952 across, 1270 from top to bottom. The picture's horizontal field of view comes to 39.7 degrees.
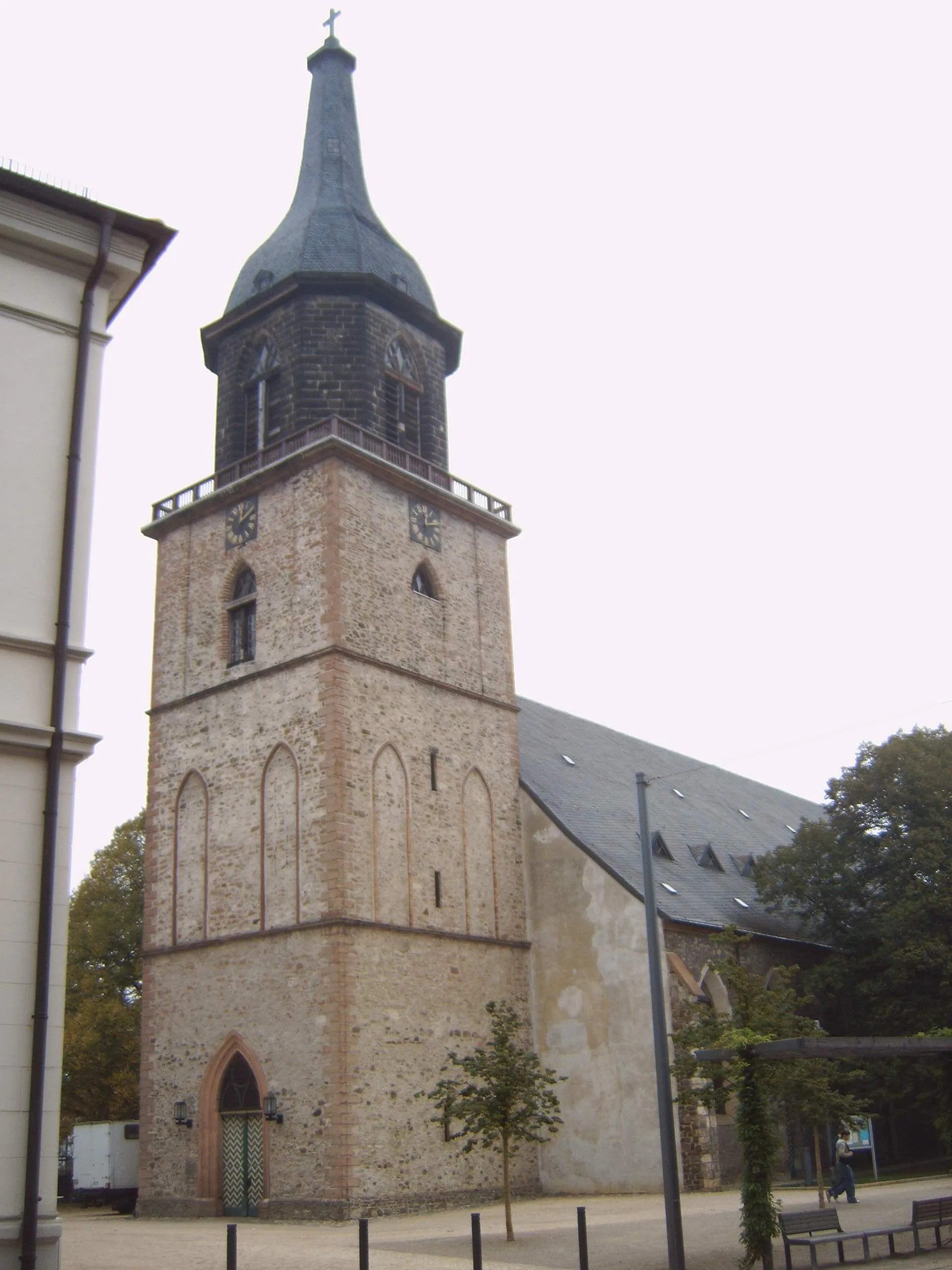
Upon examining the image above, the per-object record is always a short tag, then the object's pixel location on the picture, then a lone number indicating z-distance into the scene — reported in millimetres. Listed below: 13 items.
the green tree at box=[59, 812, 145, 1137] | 36188
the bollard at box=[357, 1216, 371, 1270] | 12914
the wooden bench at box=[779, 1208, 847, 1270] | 13602
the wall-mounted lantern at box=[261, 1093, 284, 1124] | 23000
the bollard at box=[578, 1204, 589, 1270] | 13578
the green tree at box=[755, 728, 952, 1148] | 27766
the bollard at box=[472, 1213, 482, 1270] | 12945
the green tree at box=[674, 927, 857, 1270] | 13570
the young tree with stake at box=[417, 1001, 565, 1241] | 19562
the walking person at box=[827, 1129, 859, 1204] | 21609
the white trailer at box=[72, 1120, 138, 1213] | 27172
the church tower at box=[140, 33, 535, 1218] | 23250
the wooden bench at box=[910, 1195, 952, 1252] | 14734
